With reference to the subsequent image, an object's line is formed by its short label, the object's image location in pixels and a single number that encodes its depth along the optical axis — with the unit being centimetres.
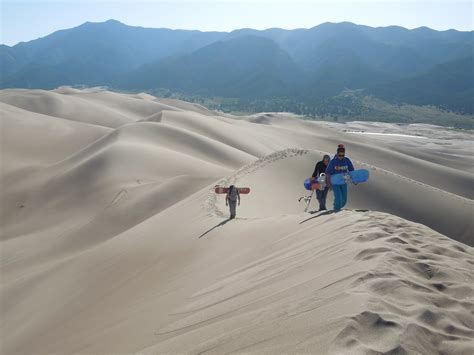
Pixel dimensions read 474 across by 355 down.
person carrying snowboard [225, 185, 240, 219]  1105
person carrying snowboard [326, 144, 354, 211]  879
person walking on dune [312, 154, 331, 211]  943
